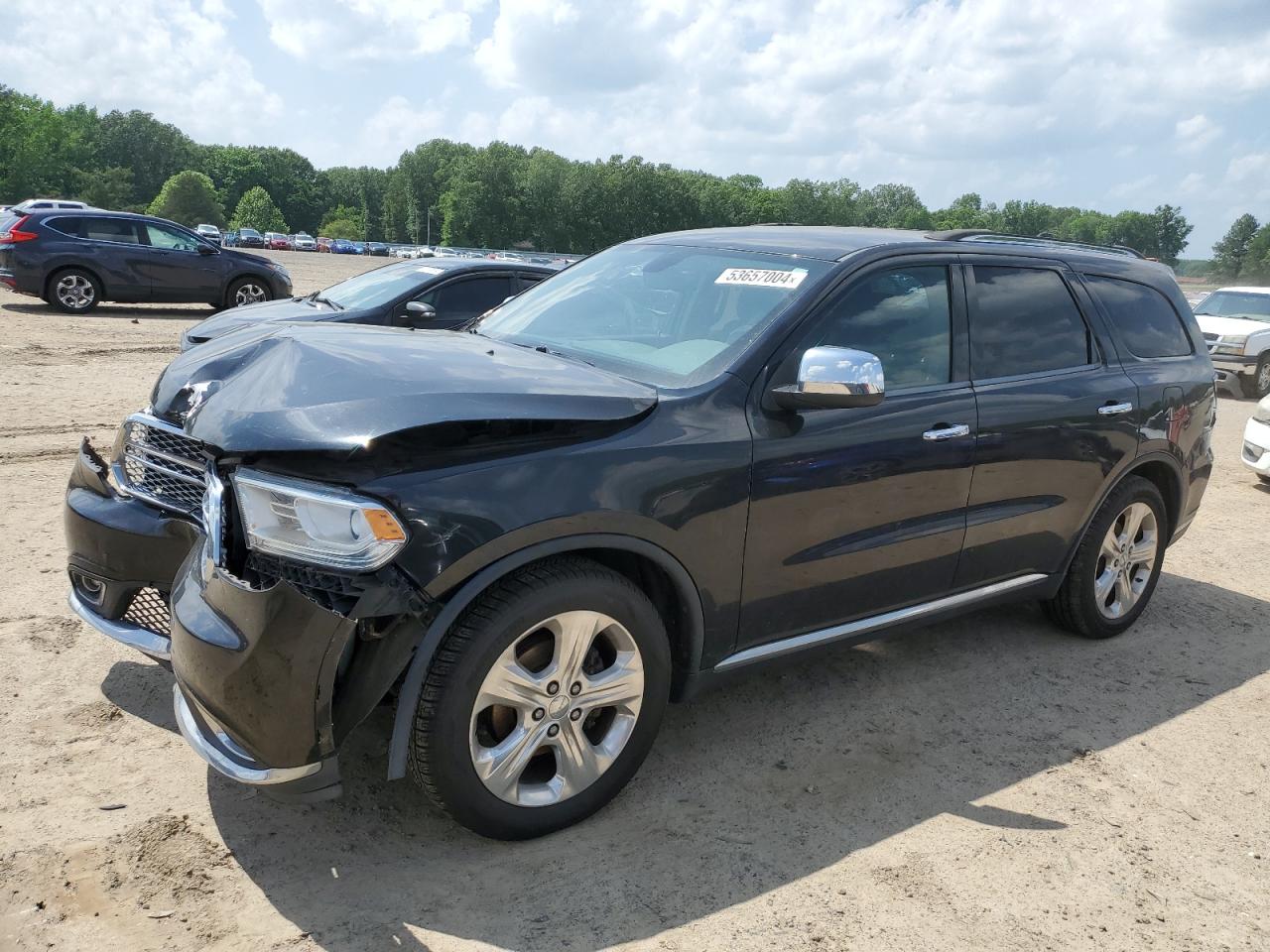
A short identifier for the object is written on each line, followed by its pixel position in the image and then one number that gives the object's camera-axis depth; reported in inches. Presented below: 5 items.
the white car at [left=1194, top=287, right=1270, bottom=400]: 618.2
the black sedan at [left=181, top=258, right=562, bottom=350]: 323.9
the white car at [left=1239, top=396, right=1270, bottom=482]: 345.4
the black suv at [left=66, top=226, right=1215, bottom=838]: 101.3
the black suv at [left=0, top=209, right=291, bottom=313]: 585.3
